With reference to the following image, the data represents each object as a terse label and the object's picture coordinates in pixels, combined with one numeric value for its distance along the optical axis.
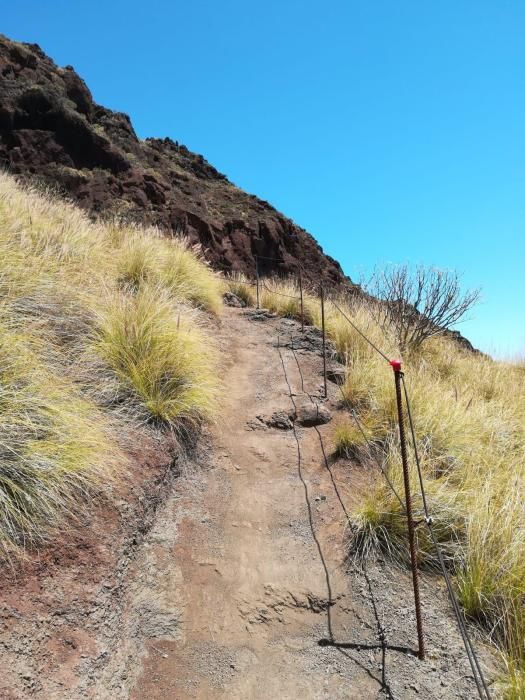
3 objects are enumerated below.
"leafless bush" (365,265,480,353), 8.32
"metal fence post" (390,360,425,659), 2.37
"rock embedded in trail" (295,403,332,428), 4.64
